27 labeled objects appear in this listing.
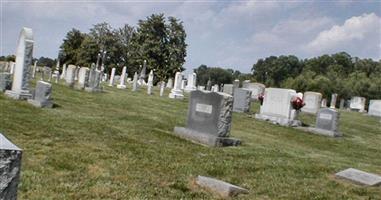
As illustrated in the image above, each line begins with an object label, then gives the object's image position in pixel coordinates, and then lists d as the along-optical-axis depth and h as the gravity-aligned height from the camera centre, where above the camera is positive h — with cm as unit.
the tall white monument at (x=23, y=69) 1394 -2
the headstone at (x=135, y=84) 2937 -5
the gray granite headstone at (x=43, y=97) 1302 -76
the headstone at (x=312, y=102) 2771 +30
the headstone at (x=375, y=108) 3459 +53
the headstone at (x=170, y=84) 4286 +36
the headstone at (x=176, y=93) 2517 -27
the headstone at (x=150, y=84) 2753 +7
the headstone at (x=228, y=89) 2462 +38
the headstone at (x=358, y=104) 4190 +79
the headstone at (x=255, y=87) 3356 +87
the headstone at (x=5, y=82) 1506 -53
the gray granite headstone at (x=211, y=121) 1058 -69
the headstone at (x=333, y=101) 3847 +72
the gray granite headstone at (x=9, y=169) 225 -52
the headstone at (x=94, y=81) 2231 -19
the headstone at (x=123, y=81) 3169 +4
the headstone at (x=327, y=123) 1715 -56
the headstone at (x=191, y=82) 3478 +69
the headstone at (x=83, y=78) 2423 -9
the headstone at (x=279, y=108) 1834 -25
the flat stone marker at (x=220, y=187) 607 -129
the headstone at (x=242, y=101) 2089 -15
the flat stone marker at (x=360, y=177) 765 -113
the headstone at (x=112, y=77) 3500 +25
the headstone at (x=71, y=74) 2477 +3
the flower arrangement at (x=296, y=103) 1825 +5
